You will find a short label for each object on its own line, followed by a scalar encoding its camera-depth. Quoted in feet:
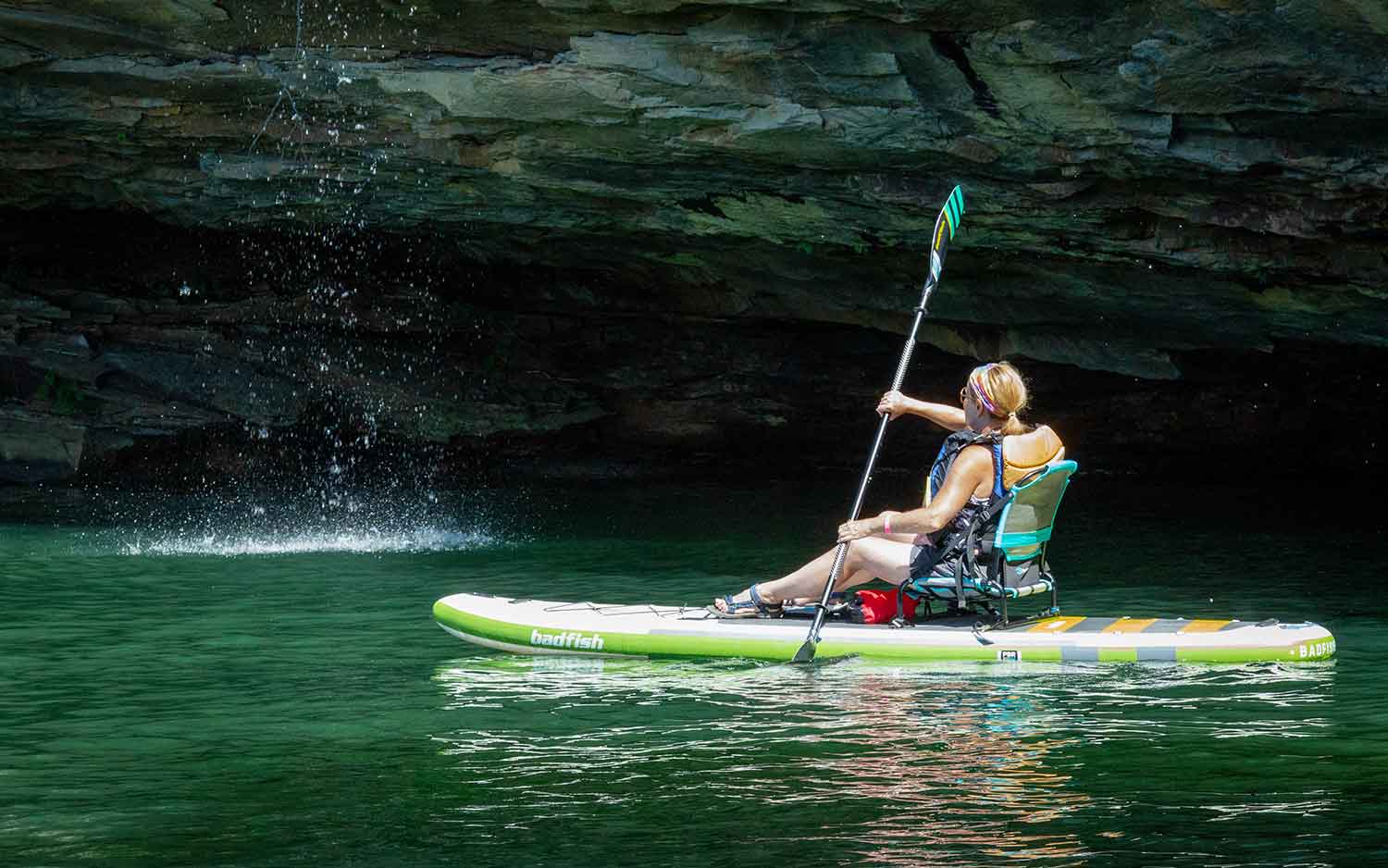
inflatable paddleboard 50.31
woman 50.34
